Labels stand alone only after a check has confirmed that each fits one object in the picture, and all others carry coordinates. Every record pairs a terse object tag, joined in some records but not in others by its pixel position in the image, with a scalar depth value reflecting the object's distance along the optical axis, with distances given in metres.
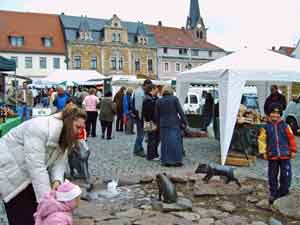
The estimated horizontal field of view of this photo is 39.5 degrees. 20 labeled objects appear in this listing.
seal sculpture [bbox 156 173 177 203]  5.56
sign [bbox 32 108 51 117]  11.68
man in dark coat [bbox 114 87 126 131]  14.69
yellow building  54.47
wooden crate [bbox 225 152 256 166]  8.63
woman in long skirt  8.30
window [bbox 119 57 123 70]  57.03
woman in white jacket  2.67
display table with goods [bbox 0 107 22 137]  7.65
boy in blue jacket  5.38
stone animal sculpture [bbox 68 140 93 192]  6.67
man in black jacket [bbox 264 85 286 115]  11.09
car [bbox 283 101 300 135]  13.53
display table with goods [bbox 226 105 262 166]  9.37
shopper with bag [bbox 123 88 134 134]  14.31
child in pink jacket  2.52
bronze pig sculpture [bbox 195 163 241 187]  6.59
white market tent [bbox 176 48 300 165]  8.43
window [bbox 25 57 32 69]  52.72
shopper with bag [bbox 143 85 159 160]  8.97
